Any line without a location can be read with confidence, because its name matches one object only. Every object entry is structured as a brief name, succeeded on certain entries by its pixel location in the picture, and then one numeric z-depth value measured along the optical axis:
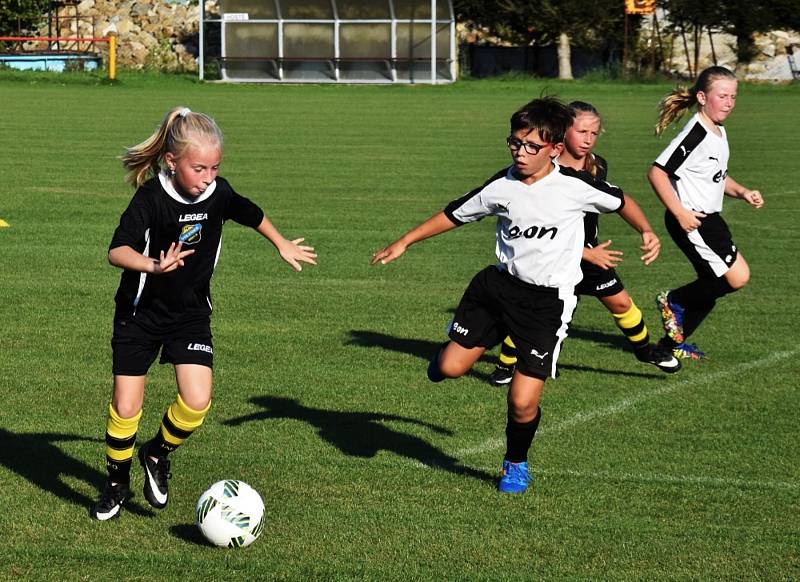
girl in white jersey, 18.48
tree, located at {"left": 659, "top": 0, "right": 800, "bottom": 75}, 97.50
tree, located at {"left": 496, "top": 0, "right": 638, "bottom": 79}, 96.87
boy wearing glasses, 13.02
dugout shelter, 90.37
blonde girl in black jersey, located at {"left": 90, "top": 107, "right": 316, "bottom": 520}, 11.57
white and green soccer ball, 11.30
